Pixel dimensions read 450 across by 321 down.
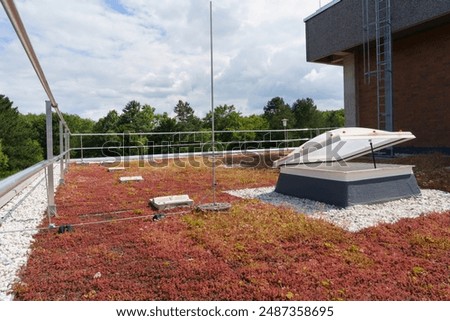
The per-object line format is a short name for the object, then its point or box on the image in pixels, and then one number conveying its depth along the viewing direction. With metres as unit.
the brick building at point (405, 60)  12.05
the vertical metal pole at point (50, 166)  4.75
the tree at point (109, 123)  35.31
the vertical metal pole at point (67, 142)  11.10
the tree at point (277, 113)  43.47
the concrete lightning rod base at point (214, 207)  5.05
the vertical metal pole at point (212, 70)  4.90
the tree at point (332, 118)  48.71
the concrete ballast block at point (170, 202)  5.45
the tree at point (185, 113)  41.49
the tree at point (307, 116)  45.97
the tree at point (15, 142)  28.83
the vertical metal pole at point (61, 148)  8.15
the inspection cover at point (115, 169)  11.76
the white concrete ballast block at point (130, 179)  8.92
